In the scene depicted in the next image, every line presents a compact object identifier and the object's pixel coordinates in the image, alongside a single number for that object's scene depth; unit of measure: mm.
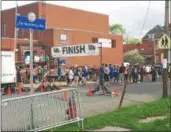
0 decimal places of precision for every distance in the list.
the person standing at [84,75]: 20710
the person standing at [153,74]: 23273
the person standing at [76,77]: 20490
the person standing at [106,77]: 14845
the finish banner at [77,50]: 16910
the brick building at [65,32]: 30894
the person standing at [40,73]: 20691
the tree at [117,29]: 78755
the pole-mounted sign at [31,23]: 5259
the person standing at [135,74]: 21568
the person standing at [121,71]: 19944
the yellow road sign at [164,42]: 10784
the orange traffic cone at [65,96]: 5879
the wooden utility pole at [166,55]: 10795
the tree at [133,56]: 48724
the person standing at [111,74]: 21198
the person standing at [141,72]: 22965
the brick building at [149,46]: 57297
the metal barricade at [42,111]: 4997
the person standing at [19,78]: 19175
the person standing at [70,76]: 19446
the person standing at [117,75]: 20948
